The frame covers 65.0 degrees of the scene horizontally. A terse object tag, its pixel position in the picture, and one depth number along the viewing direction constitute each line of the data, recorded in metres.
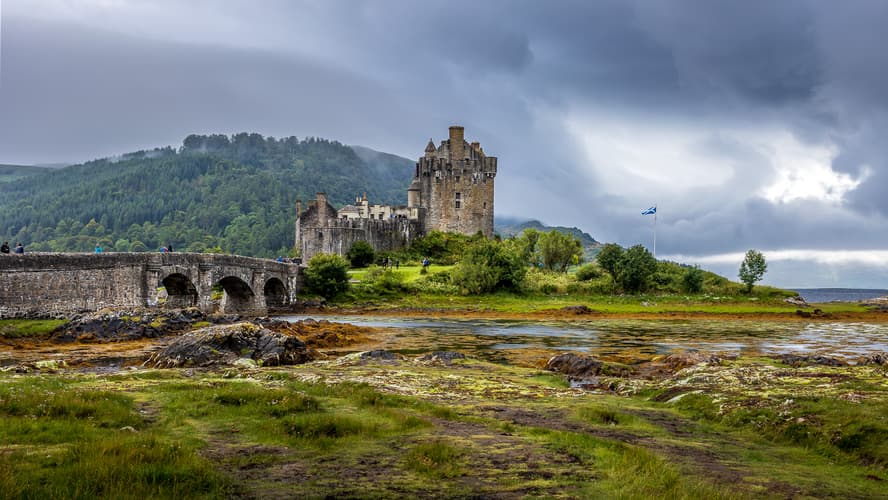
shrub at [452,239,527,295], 78.38
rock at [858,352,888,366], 26.80
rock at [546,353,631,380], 25.50
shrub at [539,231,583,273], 98.38
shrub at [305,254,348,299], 74.88
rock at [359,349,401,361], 28.31
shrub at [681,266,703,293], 83.94
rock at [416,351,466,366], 27.69
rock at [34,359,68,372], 23.72
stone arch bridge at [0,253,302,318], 38.50
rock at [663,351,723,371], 27.05
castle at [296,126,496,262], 106.81
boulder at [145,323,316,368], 25.53
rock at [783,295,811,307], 77.43
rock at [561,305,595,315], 67.29
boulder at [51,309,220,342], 35.75
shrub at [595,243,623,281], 83.19
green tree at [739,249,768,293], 84.00
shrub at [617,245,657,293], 81.94
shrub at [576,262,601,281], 86.69
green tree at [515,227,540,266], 98.81
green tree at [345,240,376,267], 98.75
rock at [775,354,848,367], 26.39
